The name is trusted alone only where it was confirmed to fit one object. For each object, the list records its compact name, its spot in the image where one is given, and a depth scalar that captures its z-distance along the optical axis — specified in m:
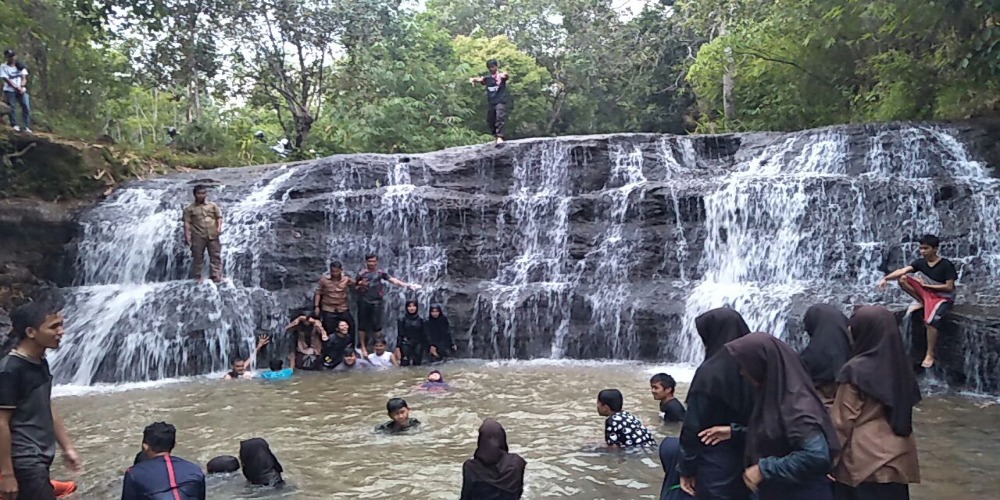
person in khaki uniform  13.65
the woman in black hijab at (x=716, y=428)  3.42
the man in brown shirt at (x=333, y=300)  12.76
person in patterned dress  6.88
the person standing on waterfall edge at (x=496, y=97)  16.06
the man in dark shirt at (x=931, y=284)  9.48
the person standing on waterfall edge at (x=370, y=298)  13.09
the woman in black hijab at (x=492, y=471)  4.60
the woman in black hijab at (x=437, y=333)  12.88
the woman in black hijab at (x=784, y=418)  3.17
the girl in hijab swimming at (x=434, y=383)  10.15
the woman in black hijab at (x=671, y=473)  3.83
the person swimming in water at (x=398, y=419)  7.75
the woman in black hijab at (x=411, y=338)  12.70
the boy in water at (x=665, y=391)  6.42
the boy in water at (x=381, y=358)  12.50
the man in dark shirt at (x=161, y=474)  4.02
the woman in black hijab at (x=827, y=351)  4.22
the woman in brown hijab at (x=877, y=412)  3.63
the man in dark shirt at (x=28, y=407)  3.98
